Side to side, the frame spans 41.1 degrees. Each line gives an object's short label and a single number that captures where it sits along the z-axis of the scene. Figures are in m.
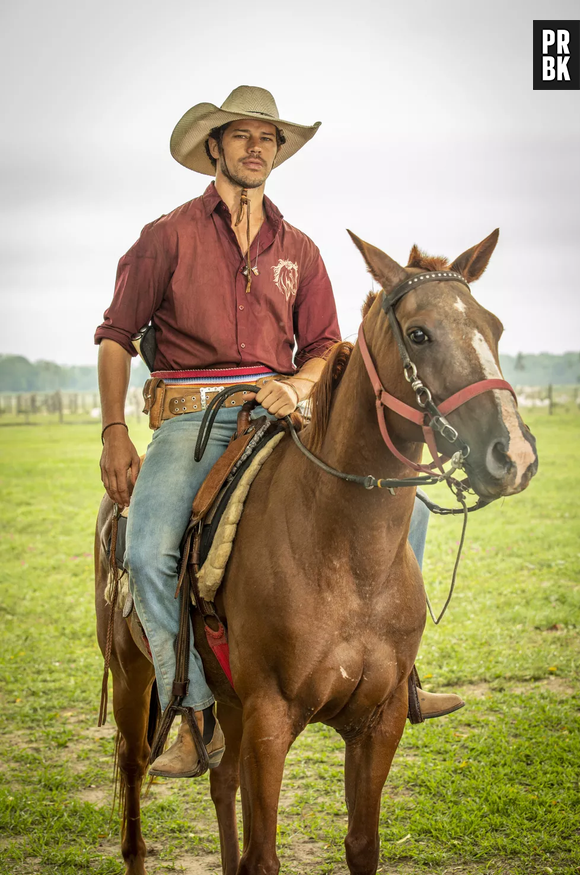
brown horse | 2.71
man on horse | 3.26
